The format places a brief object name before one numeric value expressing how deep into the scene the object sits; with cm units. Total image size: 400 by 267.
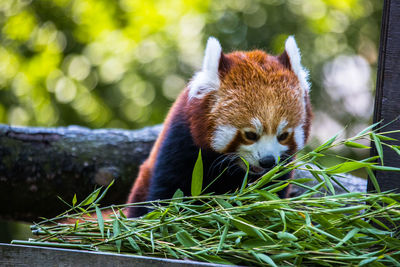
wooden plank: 258
